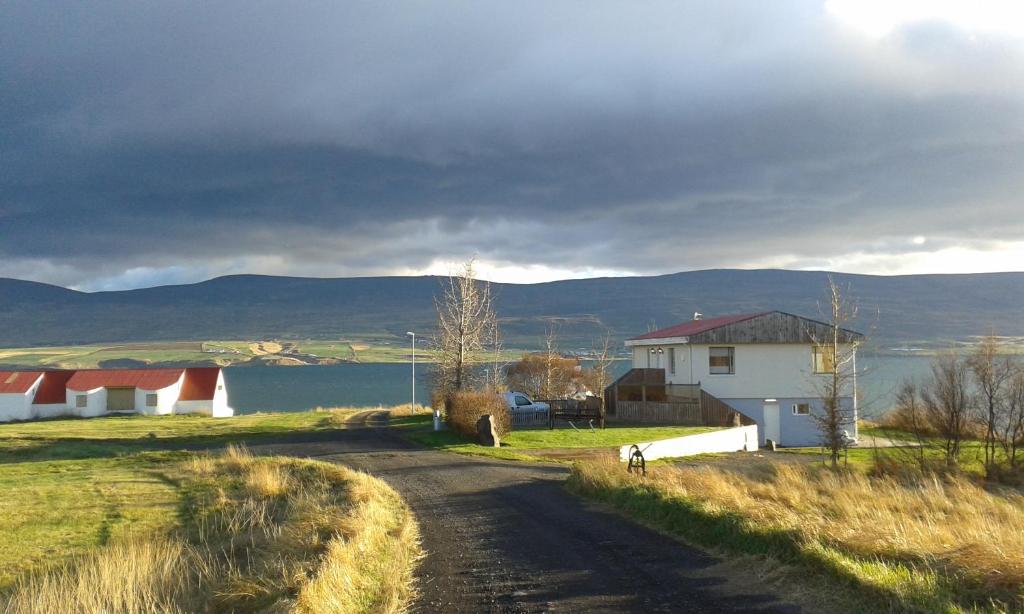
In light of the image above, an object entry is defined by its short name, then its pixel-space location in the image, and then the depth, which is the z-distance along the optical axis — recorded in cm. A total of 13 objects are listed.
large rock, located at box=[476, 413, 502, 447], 2856
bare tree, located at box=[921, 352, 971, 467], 2902
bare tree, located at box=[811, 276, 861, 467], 2686
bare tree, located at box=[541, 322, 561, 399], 5312
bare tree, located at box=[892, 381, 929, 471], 3115
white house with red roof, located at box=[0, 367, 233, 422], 6194
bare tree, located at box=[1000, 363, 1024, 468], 2868
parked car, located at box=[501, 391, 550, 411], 4016
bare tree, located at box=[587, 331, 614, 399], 3891
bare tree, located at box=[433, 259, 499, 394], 4038
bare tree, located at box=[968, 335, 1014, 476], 2912
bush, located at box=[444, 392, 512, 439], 3055
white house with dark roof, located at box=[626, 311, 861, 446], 4081
